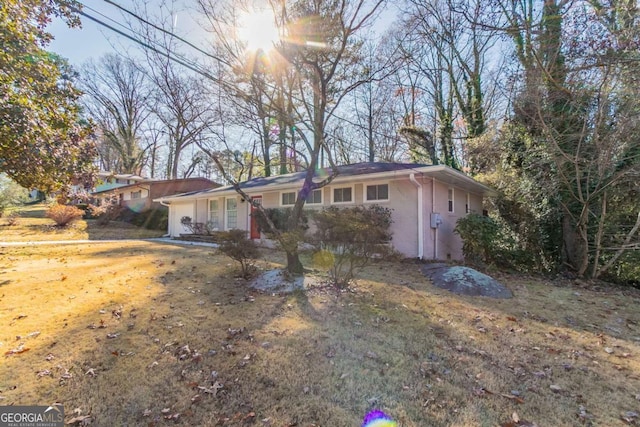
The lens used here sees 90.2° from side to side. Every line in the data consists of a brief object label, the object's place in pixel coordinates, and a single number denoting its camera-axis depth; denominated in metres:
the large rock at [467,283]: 6.41
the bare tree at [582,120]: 6.29
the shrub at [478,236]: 8.84
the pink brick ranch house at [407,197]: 9.73
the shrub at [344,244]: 6.16
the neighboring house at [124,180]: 32.05
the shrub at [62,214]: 19.02
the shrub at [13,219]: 18.58
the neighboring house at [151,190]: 23.52
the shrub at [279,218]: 11.60
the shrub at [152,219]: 21.56
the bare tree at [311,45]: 7.10
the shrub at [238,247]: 6.57
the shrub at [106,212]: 20.81
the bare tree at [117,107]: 25.05
